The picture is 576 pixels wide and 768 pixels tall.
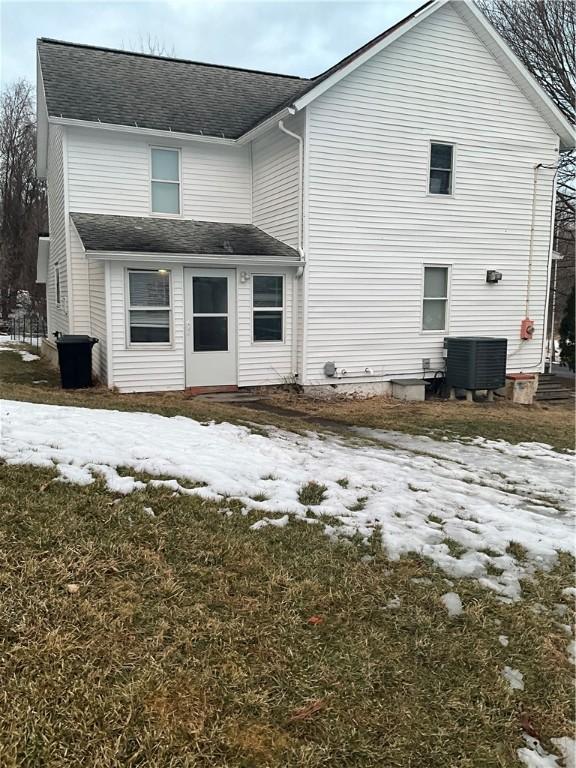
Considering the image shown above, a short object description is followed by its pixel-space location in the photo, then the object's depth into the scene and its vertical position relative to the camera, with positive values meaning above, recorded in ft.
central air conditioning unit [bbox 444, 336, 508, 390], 40.34 -3.07
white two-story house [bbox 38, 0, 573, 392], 36.29 +7.14
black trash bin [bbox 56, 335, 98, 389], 35.63 -2.92
